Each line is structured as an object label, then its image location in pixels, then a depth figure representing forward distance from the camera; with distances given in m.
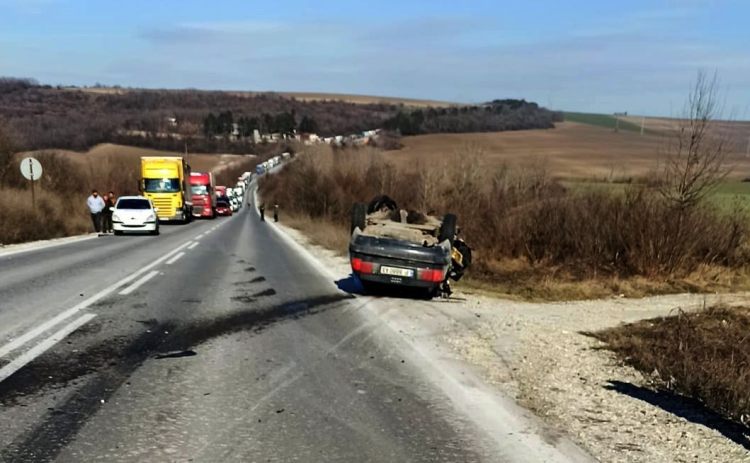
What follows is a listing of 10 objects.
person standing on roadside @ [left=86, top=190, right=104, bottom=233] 29.48
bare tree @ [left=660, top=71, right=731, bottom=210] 16.88
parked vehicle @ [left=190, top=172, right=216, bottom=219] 58.66
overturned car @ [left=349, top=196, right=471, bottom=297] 11.36
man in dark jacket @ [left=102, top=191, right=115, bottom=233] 30.56
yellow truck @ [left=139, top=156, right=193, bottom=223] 44.03
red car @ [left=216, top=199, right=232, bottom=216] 74.25
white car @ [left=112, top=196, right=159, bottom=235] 29.42
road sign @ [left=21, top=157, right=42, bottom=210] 28.15
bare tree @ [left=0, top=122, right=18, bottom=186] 35.66
